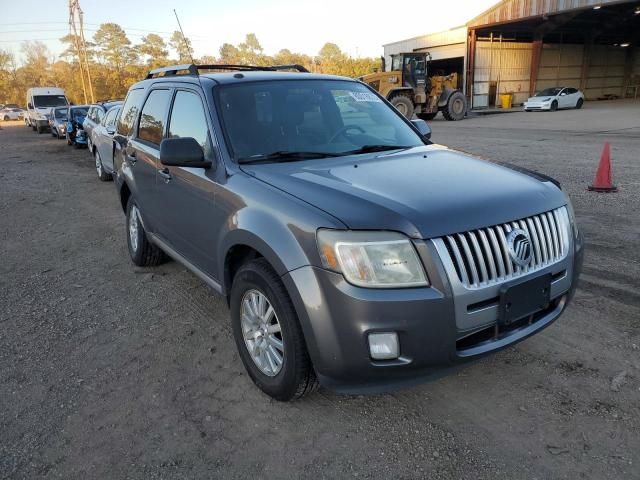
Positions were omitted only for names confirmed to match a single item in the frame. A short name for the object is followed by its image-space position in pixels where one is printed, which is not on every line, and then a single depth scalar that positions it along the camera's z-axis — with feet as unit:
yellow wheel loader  80.28
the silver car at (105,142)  34.78
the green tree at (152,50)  233.45
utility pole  143.28
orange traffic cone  25.59
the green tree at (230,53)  263.66
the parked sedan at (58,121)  75.87
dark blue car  63.93
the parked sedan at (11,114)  169.21
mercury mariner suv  7.60
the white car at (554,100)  102.14
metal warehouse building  104.88
